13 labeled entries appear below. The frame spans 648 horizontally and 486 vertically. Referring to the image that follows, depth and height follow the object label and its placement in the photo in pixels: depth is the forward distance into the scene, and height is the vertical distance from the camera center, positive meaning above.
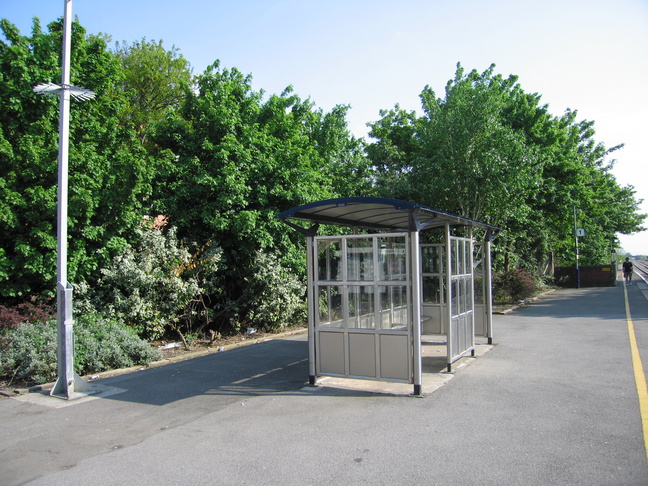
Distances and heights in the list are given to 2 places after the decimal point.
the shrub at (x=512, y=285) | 20.29 -0.78
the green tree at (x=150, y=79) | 22.12 +9.20
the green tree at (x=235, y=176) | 12.77 +2.61
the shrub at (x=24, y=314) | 8.93 -0.73
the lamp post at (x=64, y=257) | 7.34 +0.28
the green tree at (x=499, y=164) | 16.22 +4.02
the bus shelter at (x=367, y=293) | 7.06 -0.38
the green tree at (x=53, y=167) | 9.59 +2.26
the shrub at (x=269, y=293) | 13.27 -0.61
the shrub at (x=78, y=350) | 8.12 -1.32
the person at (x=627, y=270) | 34.16 -0.43
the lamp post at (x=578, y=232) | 29.91 +2.00
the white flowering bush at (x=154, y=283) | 10.75 -0.23
